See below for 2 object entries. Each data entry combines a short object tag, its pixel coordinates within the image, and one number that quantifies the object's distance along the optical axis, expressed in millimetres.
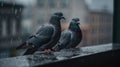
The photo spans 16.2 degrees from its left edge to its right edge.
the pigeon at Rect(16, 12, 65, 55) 2501
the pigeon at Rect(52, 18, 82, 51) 2655
